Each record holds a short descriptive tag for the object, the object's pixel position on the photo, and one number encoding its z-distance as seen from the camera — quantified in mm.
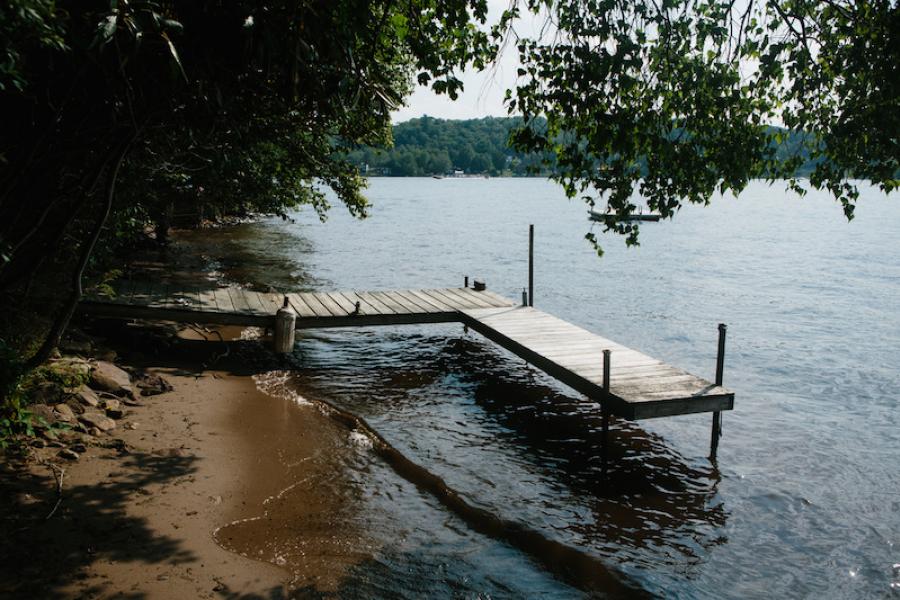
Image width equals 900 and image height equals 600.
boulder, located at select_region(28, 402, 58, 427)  7484
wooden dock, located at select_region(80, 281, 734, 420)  9562
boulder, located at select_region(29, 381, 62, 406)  8073
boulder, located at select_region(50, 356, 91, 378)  9039
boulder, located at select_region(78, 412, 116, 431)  8477
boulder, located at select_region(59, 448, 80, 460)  7557
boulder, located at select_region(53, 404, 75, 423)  8148
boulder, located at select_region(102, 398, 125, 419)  9148
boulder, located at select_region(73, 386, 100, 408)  8867
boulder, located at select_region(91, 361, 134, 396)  9756
